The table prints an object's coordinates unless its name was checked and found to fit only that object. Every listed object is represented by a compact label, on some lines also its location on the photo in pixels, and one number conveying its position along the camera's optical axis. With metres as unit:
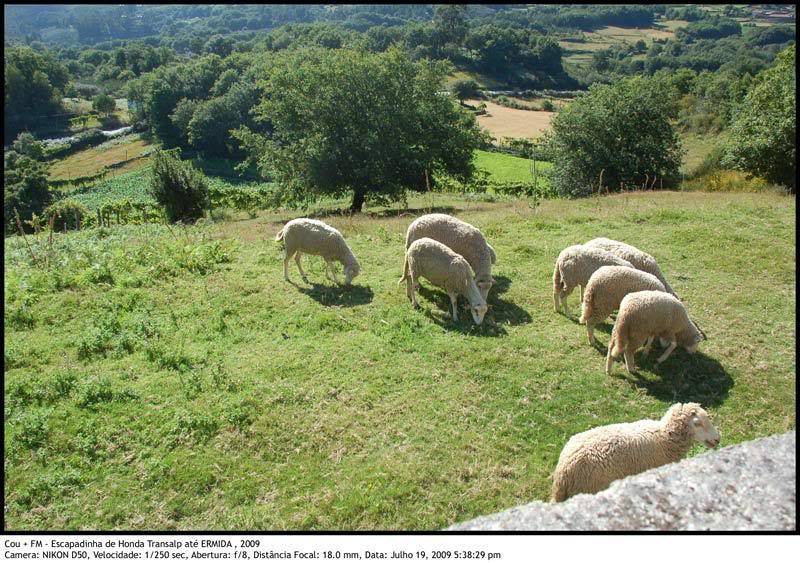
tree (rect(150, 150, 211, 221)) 27.30
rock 2.21
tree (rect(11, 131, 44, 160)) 75.69
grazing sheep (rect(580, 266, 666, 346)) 10.23
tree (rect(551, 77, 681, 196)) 30.94
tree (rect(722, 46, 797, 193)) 25.31
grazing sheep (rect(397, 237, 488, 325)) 11.42
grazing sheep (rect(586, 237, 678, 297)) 11.59
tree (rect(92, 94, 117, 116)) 104.69
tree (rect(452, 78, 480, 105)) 88.76
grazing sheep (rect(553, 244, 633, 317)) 11.22
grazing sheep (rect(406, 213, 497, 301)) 12.68
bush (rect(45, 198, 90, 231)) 32.19
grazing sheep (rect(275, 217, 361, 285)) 13.08
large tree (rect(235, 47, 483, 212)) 27.05
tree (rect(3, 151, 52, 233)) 47.53
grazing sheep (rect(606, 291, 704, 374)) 9.38
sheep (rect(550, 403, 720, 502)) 6.12
